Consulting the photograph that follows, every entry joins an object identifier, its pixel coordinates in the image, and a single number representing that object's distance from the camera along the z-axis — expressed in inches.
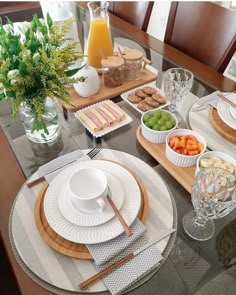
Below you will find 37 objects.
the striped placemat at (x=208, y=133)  28.5
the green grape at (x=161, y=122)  28.3
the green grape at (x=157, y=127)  28.2
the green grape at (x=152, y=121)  28.4
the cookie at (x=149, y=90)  34.9
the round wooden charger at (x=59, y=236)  19.5
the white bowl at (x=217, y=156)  23.6
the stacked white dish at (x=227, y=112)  29.5
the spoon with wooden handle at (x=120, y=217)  20.1
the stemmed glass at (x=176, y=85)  31.6
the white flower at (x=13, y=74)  22.3
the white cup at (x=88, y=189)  20.5
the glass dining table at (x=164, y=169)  19.1
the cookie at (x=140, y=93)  34.5
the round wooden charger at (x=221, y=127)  29.0
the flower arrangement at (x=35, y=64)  22.7
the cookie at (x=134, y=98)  33.9
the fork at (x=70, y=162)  24.6
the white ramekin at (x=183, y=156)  25.5
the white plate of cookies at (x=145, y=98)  33.2
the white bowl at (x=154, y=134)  27.7
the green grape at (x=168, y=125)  28.0
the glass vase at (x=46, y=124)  27.7
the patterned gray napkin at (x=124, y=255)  18.2
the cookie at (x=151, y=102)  33.2
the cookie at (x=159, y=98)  33.6
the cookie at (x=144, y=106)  32.8
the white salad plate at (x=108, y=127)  30.0
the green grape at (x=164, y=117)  28.6
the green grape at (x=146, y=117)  29.0
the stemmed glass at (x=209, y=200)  20.1
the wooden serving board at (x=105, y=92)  33.9
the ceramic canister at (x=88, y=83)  32.5
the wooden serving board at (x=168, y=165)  25.0
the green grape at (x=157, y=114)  28.9
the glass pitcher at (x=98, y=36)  37.6
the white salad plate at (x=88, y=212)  20.5
